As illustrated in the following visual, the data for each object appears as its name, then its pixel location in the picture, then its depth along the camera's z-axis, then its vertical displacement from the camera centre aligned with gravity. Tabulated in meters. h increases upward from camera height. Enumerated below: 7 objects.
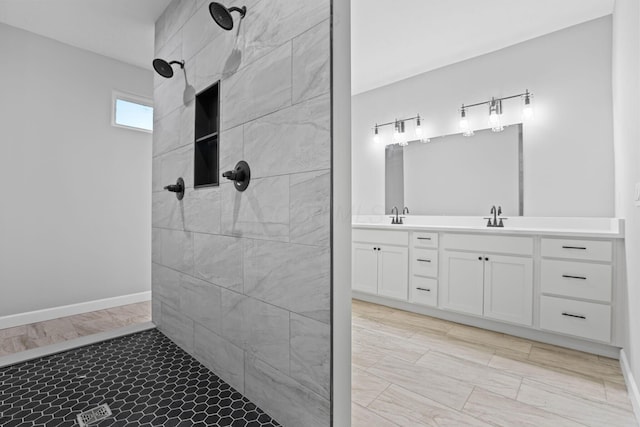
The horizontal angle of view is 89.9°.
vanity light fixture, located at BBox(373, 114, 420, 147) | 3.75 +0.97
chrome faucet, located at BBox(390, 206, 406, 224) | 3.83 -0.08
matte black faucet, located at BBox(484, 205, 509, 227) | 3.06 -0.06
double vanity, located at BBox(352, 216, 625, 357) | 2.23 -0.53
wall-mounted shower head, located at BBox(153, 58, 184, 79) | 2.24 +1.01
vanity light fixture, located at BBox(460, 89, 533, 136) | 2.97 +0.98
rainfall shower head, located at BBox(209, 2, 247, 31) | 1.59 +1.00
